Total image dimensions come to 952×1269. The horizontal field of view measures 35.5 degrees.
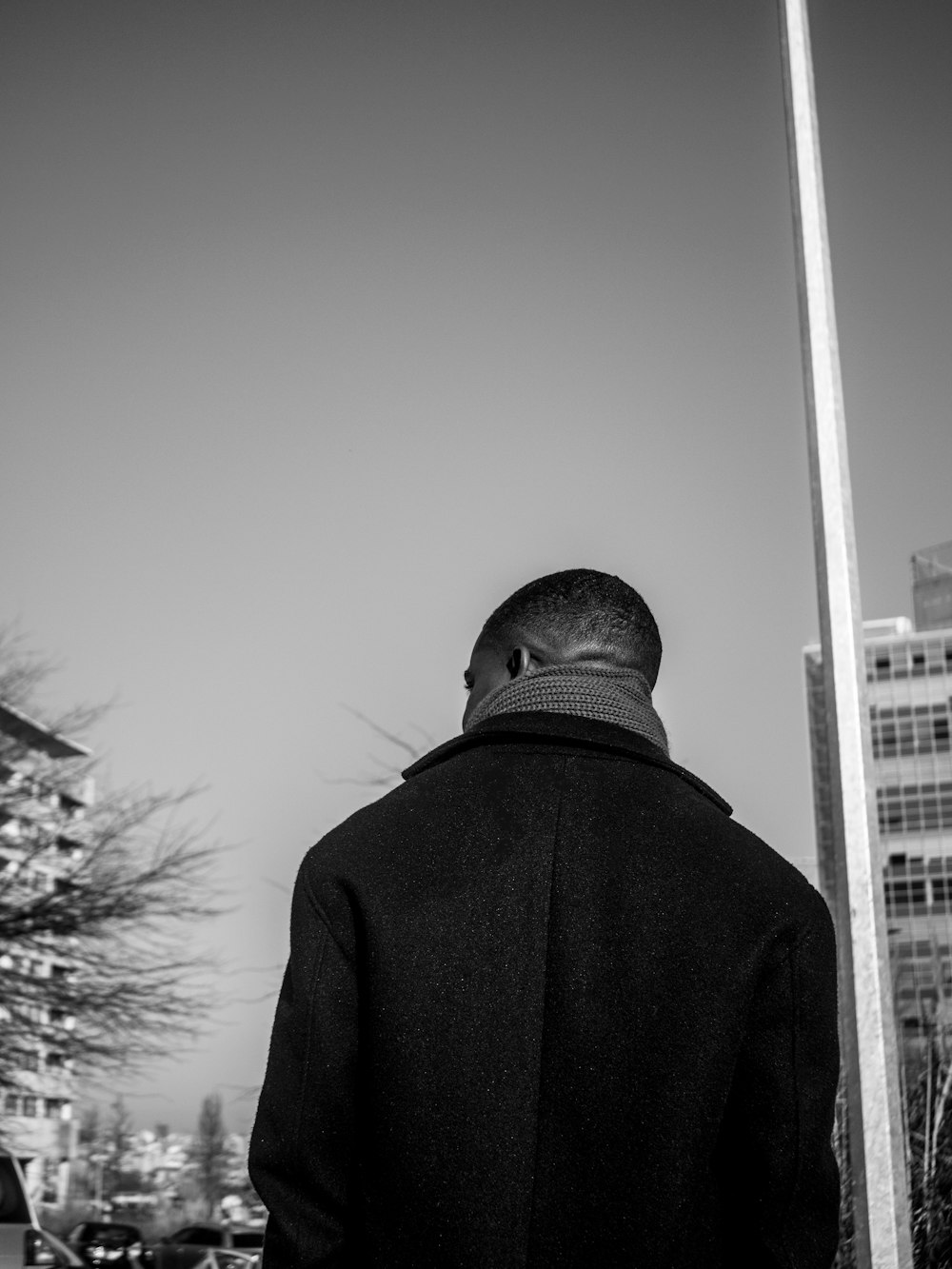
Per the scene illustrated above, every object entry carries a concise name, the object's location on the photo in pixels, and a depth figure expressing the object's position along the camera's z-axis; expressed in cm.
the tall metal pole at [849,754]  343
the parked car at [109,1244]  2120
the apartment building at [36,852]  1578
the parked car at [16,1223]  918
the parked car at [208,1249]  1627
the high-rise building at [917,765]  8906
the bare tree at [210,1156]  5453
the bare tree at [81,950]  1567
